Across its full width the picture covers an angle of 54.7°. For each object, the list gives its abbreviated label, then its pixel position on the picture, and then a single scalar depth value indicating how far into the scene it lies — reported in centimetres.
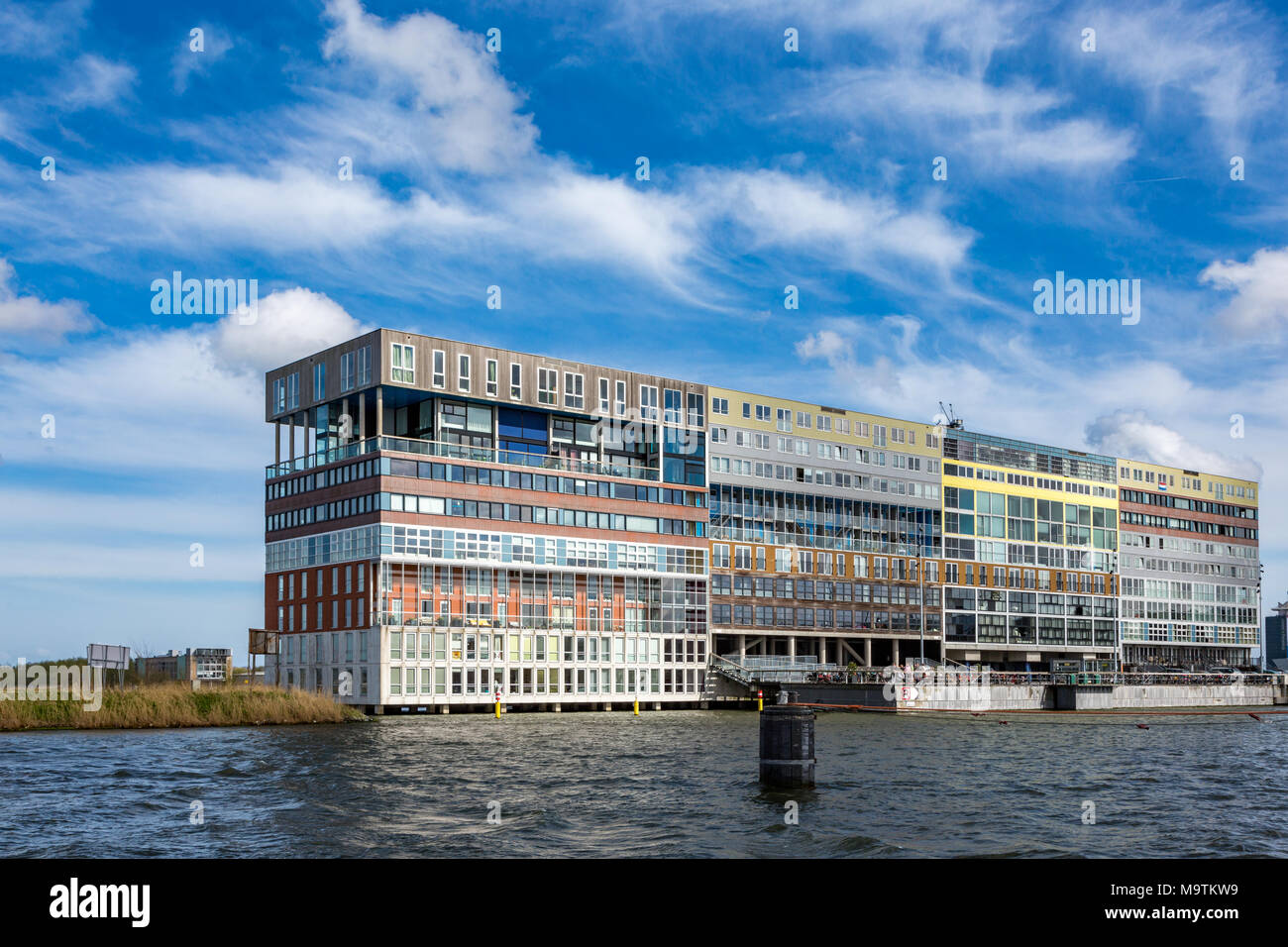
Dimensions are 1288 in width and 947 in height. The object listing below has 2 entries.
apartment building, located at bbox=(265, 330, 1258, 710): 10050
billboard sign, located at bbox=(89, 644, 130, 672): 7275
